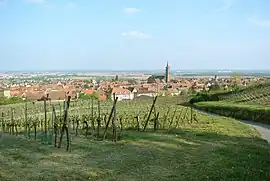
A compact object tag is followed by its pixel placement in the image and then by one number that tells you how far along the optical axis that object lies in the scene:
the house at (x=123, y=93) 99.17
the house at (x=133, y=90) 106.46
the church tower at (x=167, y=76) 172.45
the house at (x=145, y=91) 98.50
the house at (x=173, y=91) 100.94
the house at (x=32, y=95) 83.09
